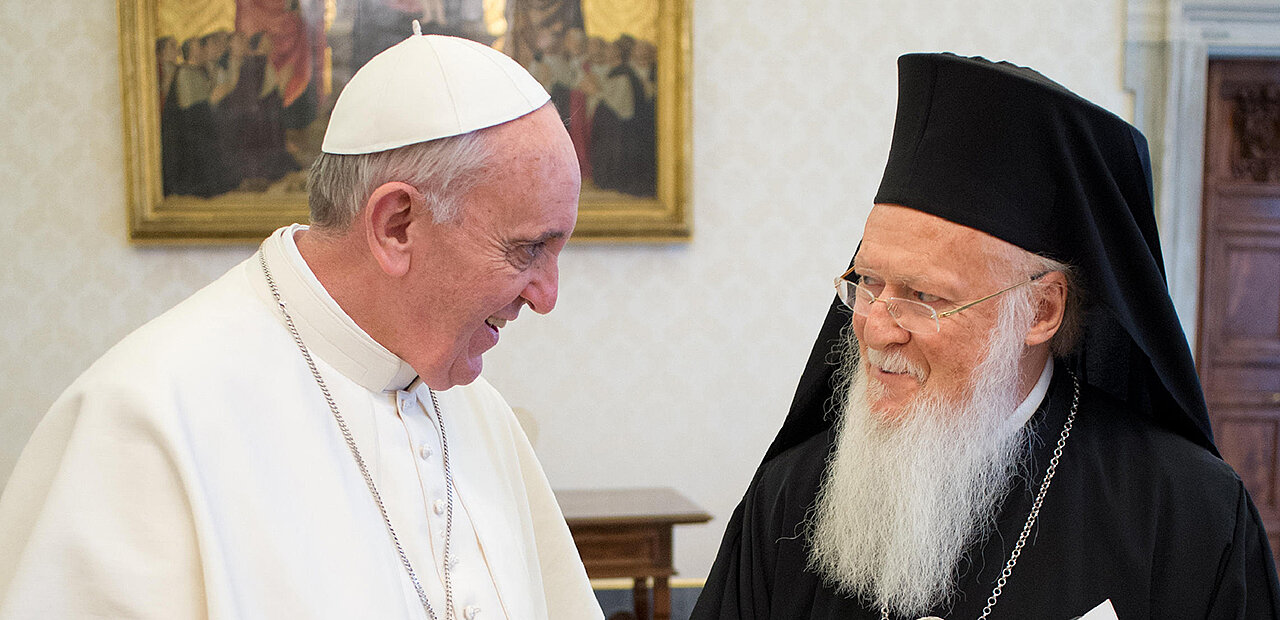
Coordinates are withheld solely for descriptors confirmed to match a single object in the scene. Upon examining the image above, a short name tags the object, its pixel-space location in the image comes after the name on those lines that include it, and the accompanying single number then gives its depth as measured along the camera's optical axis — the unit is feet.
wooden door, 19.36
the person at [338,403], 4.57
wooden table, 14.76
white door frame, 18.56
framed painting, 17.04
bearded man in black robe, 6.17
